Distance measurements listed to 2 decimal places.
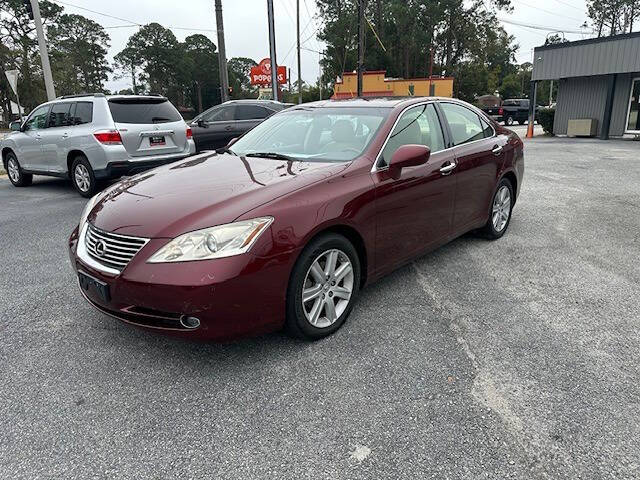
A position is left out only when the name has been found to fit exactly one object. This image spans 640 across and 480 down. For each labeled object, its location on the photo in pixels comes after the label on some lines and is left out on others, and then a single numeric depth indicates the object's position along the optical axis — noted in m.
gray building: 17.39
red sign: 42.44
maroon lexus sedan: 2.59
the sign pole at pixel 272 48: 20.42
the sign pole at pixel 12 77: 12.52
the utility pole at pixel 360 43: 24.31
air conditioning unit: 19.50
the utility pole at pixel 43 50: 13.16
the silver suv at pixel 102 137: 7.56
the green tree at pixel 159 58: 76.44
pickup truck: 32.84
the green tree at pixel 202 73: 75.81
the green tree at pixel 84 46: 65.81
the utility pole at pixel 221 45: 17.95
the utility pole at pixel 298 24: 42.55
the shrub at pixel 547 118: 21.70
